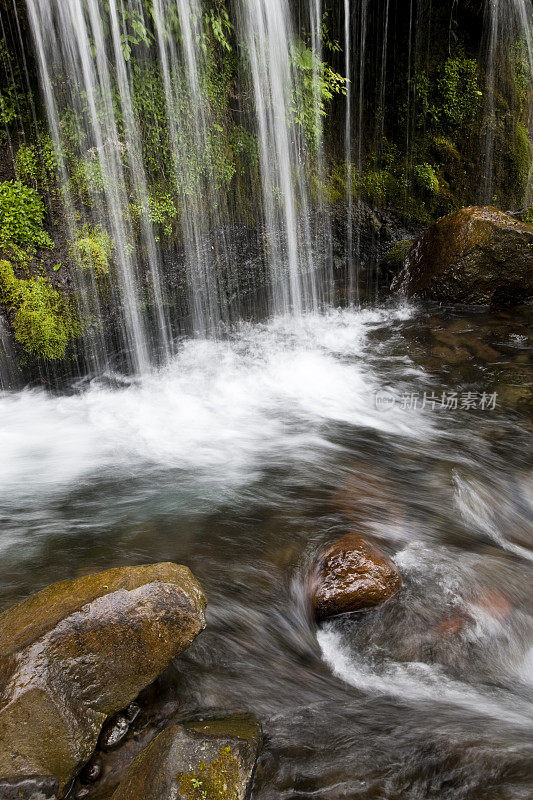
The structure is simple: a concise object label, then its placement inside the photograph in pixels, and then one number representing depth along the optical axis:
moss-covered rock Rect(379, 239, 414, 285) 10.68
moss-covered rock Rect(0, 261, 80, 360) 6.65
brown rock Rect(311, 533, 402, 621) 3.23
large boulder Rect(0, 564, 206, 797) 2.05
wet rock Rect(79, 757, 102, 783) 2.11
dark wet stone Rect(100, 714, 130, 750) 2.24
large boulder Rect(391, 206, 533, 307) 8.59
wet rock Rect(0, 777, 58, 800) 1.91
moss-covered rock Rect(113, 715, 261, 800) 1.84
